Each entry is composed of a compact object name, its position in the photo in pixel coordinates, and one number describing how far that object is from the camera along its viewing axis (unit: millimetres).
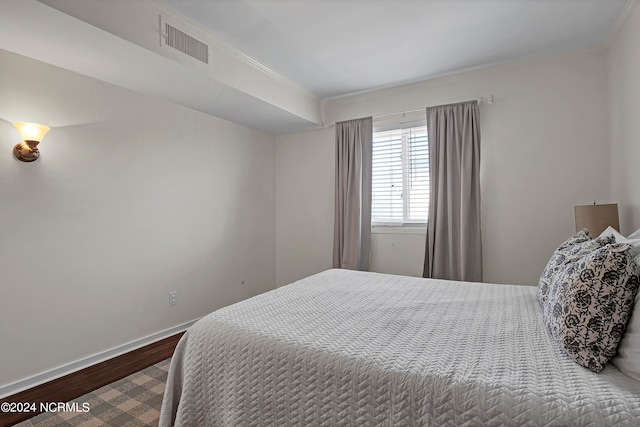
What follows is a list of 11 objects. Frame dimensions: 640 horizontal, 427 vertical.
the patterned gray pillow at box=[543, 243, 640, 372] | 1133
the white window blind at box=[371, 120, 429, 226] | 3742
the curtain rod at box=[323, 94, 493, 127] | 3326
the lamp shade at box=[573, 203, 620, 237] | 2354
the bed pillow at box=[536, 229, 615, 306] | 1548
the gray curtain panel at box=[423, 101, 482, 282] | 3338
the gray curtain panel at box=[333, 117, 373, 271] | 3949
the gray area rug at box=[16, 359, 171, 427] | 1883
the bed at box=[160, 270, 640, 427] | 1011
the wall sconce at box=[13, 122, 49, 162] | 2189
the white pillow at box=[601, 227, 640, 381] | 1062
